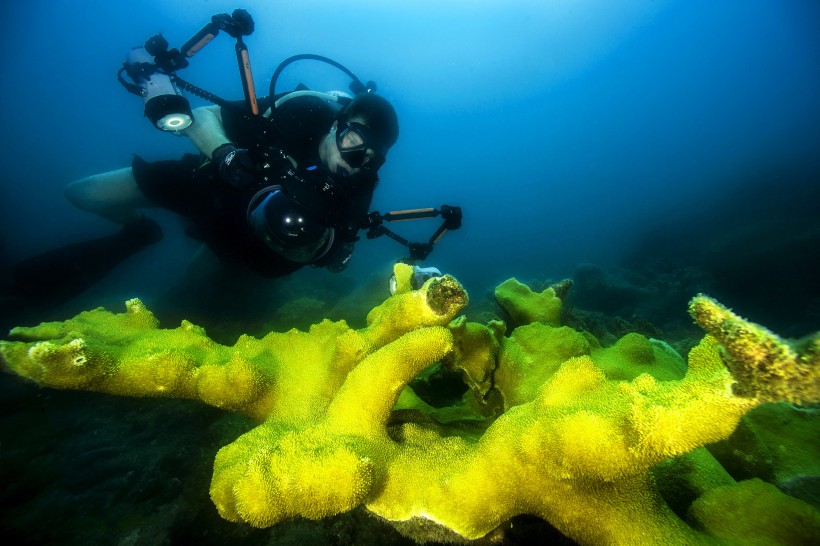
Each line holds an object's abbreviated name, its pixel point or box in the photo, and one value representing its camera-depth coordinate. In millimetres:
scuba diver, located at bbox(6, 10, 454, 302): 860
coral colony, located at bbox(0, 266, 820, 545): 229
